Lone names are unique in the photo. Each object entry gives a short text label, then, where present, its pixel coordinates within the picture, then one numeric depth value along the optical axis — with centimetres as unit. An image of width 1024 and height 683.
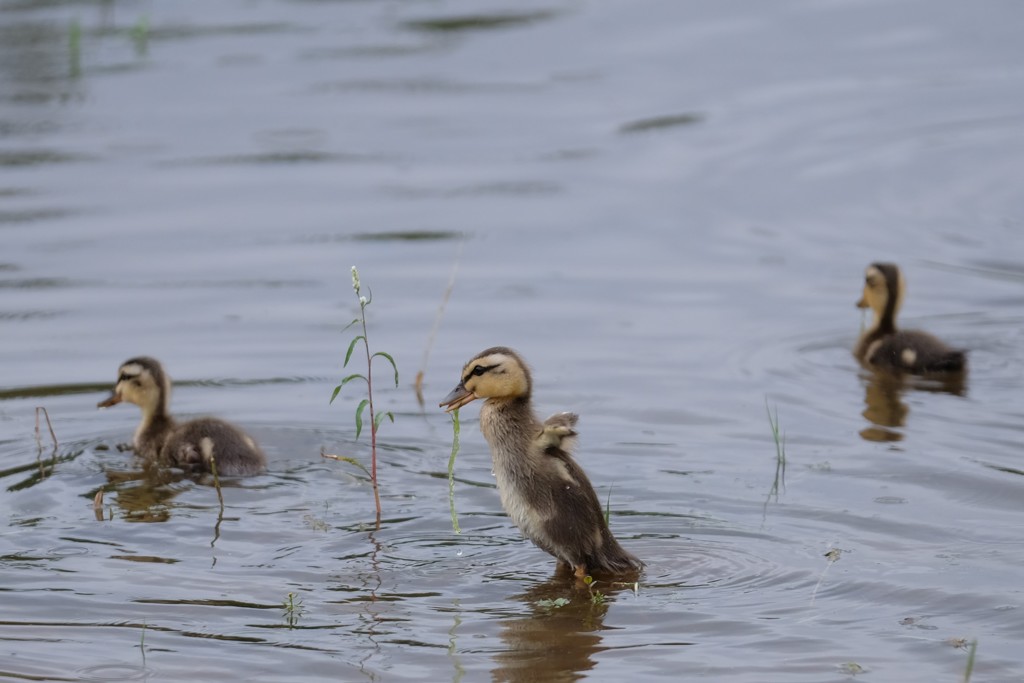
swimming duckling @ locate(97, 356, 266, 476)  1541
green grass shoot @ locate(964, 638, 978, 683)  967
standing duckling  1268
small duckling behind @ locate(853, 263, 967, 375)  1869
